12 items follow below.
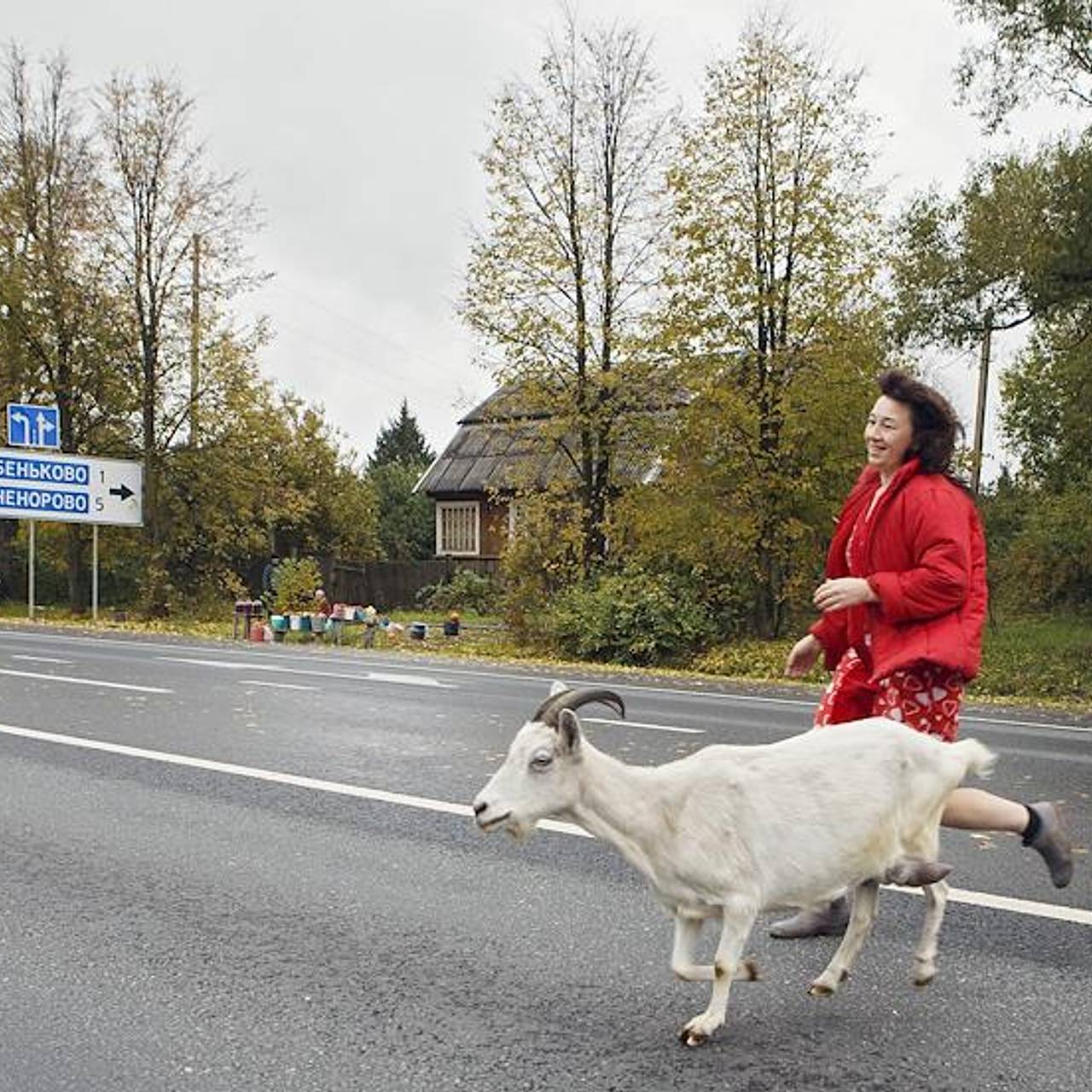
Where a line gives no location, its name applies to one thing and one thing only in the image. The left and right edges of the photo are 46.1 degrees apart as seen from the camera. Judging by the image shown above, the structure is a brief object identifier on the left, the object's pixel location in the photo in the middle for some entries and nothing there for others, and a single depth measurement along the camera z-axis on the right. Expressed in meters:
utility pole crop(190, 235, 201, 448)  35.12
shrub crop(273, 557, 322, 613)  30.16
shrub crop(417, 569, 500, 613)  37.81
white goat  3.86
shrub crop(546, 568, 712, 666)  21.92
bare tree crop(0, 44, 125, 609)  35.69
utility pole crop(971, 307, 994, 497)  19.77
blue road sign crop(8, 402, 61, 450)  33.22
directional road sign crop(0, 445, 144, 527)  32.75
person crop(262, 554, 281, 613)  31.97
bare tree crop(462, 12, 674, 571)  24.72
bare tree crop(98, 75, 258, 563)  34.59
